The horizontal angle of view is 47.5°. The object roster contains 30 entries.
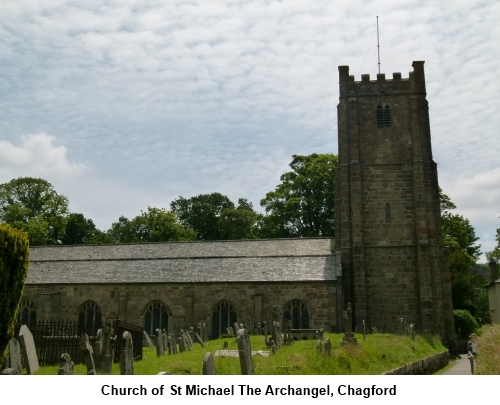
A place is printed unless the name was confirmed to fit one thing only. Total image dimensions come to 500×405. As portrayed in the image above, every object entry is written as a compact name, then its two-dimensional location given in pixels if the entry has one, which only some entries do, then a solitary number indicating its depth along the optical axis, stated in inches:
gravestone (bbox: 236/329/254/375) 441.4
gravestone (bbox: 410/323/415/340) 964.0
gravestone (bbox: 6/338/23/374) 553.5
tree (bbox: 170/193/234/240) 2859.3
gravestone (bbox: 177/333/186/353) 857.7
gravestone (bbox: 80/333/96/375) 493.7
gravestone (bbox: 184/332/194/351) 896.5
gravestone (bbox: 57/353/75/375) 416.5
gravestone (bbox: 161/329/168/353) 882.1
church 1235.2
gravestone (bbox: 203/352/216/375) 369.7
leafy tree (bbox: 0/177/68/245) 2289.5
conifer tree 560.1
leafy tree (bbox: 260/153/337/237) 2101.4
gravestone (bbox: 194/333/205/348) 934.5
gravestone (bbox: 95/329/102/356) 613.2
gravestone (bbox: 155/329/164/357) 795.6
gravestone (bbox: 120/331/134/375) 483.8
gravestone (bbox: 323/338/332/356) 630.4
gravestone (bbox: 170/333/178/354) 835.4
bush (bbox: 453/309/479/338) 1663.4
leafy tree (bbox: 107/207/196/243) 2506.2
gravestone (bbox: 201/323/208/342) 1091.2
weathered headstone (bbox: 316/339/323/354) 646.4
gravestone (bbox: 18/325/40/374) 589.9
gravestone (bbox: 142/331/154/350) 970.3
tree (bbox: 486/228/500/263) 2007.1
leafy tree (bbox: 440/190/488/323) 1803.6
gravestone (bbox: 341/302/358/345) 760.5
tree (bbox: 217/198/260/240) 2568.9
